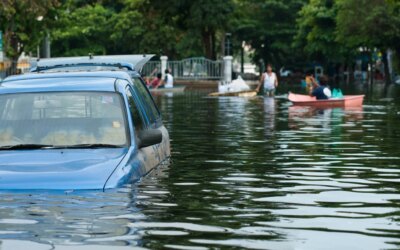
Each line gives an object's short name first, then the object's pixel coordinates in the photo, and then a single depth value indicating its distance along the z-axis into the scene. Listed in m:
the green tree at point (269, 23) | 89.06
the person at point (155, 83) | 53.84
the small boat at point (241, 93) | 46.69
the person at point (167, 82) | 53.75
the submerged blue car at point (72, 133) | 8.93
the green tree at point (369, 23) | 66.56
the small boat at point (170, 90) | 52.10
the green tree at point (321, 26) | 78.94
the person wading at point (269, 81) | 41.78
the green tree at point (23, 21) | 48.28
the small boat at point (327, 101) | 31.27
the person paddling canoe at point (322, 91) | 31.59
